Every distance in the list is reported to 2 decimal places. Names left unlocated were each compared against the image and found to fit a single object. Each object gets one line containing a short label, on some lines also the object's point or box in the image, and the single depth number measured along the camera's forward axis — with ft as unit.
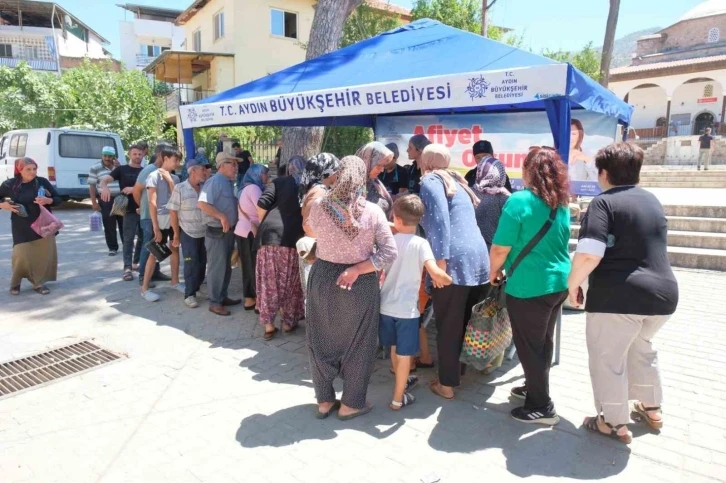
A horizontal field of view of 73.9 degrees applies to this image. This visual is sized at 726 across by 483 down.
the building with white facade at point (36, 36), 109.81
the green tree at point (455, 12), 58.49
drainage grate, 12.15
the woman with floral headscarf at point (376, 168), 12.10
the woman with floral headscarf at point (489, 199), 12.50
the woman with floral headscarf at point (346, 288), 9.52
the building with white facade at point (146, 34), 119.29
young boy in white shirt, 10.16
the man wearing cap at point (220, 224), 16.14
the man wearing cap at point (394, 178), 18.72
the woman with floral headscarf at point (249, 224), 15.70
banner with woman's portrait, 20.39
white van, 40.50
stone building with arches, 79.56
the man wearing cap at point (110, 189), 24.58
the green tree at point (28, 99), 70.59
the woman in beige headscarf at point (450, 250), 10.54
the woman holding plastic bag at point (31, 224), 18.25
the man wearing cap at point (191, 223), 17.08
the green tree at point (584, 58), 59.72
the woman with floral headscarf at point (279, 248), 14.28
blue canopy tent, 11.83
